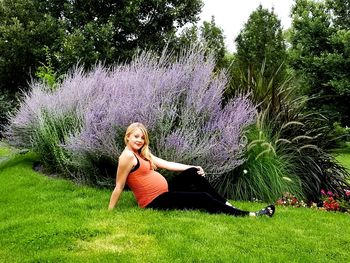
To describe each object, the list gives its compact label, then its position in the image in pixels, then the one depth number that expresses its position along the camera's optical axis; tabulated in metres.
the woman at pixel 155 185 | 5.49
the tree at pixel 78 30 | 17.95
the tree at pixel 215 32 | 27.34
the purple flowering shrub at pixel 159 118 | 6.51
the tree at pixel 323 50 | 22.19
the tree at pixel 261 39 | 24.45
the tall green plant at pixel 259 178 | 6.88
